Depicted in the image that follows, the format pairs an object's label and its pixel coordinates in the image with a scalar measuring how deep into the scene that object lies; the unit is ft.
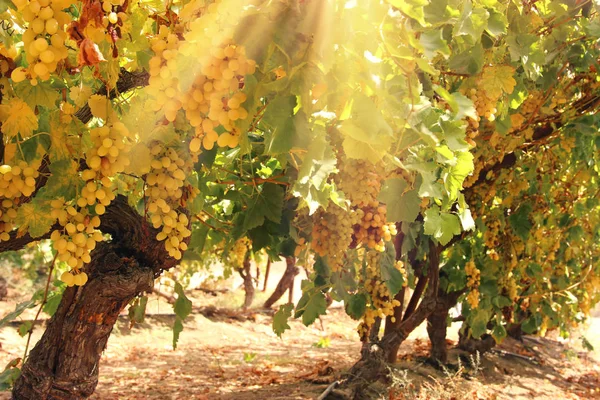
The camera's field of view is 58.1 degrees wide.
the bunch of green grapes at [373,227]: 8.27
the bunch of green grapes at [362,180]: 7.49
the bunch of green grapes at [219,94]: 3.56
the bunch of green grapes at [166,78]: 3.84
